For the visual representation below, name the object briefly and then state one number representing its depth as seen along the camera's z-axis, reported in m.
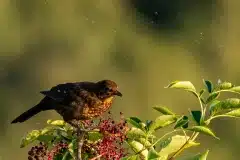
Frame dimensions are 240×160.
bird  8.66
